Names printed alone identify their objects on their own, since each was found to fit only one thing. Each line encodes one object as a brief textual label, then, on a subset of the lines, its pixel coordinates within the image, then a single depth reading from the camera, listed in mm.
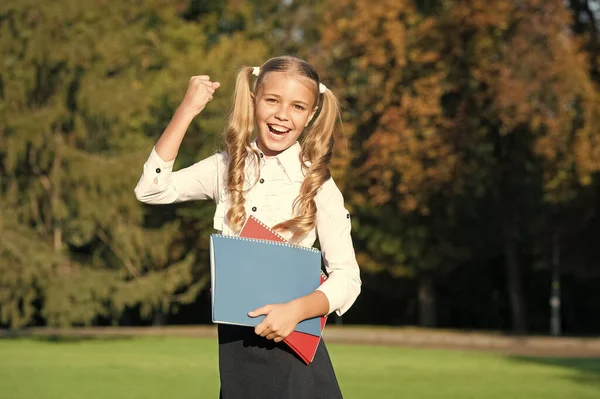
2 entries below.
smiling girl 3633
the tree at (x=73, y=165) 29750
